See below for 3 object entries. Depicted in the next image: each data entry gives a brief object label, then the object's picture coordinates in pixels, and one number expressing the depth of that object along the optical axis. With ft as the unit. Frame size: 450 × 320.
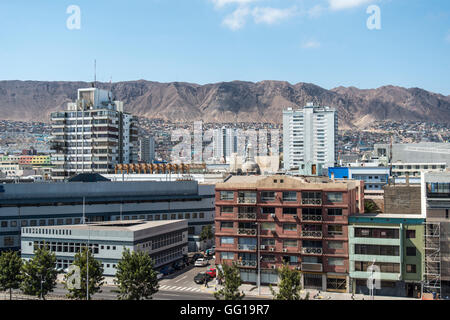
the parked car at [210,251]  236.22
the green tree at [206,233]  252.62
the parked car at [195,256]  222.77
